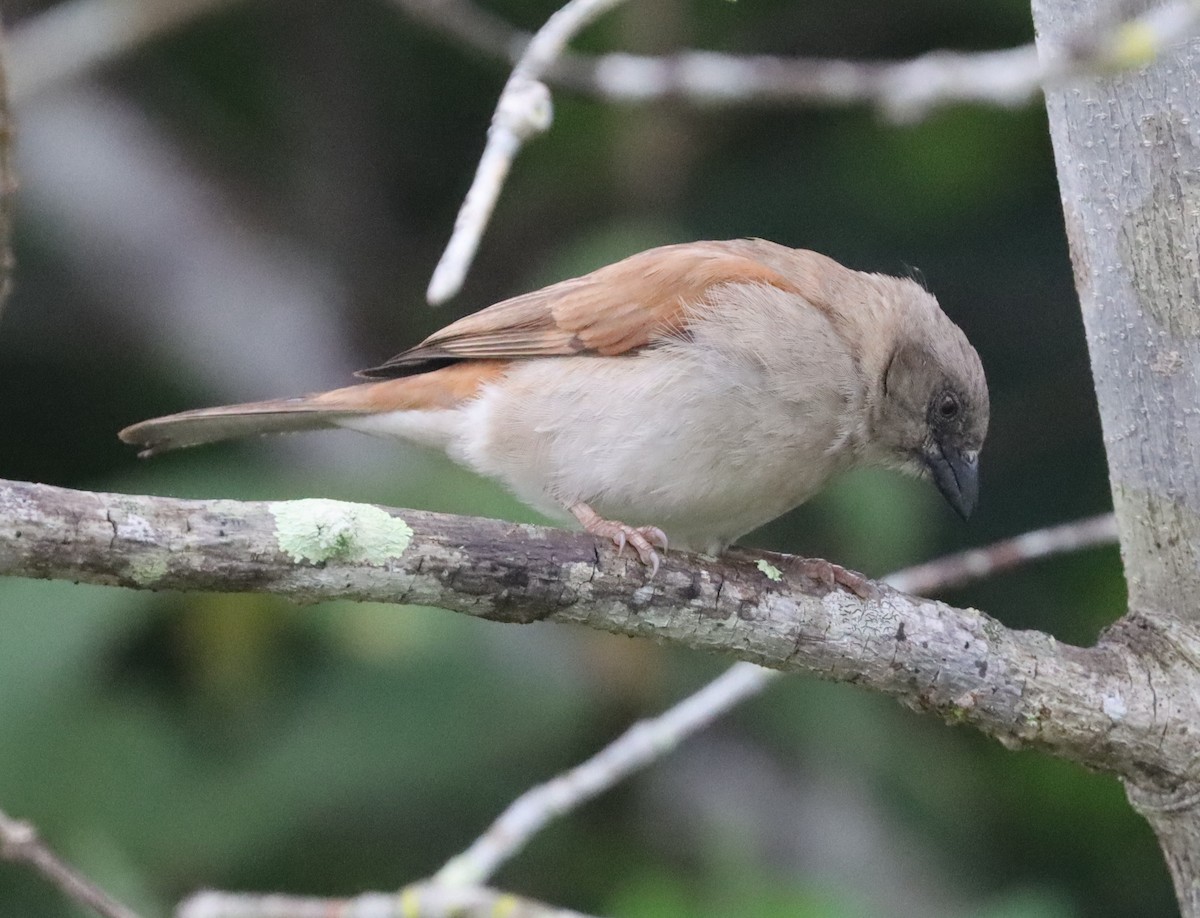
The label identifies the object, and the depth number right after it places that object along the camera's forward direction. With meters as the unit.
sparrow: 7.82
